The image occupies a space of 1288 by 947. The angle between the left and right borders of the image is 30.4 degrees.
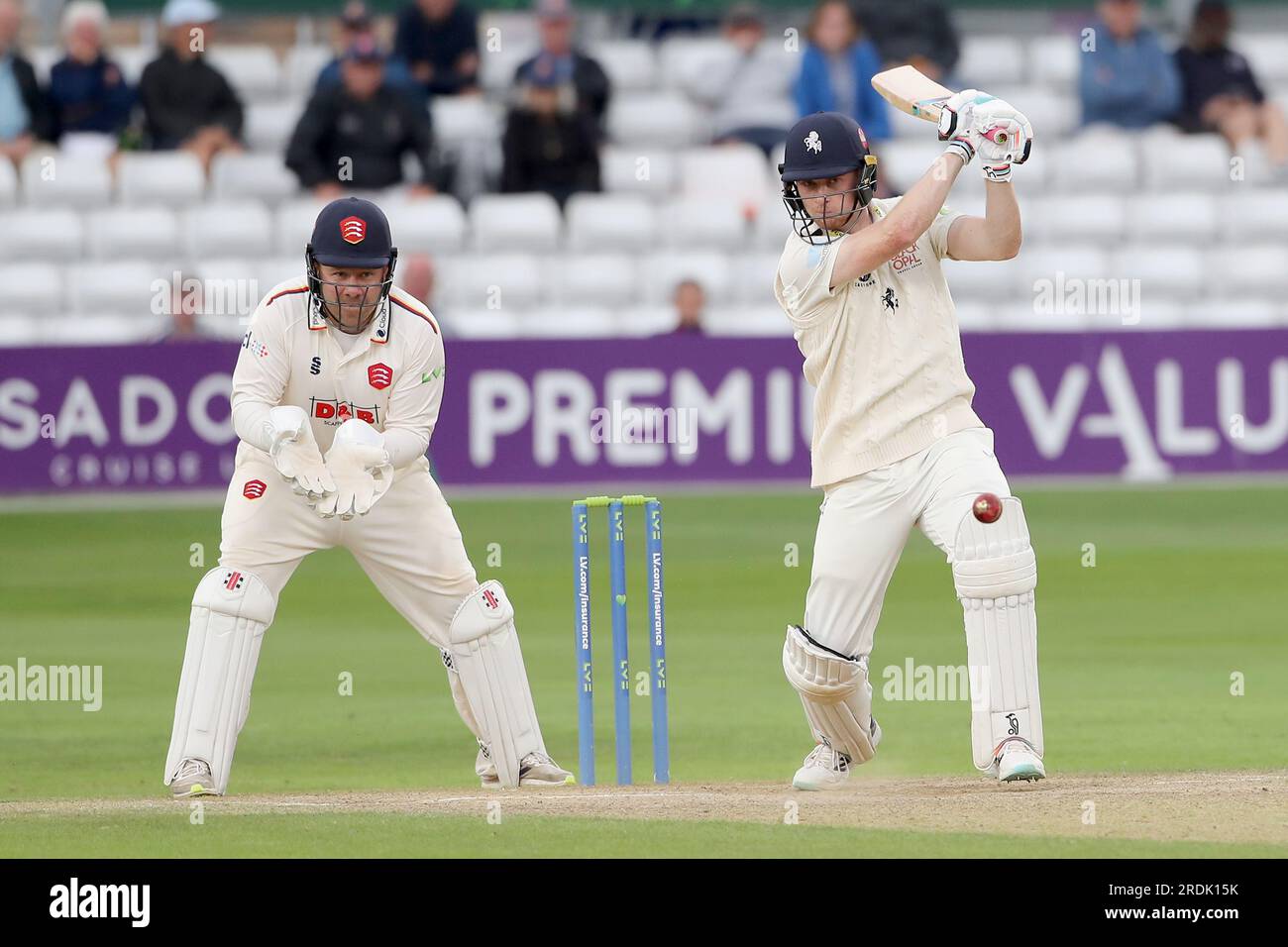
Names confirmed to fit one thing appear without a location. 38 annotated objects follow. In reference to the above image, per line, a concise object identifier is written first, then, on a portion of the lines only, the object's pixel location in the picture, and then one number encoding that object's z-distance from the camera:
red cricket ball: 6.83
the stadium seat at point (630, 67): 18.75
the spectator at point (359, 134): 16.61
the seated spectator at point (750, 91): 17.72
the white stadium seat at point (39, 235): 17.17
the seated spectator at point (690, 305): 15.61
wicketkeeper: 7.36
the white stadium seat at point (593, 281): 16.92
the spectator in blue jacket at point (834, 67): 16.95
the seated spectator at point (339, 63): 16.55
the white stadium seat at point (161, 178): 17.44
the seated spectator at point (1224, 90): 18.16
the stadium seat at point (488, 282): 16.64
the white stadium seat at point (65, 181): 17.45
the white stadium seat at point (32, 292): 16.75
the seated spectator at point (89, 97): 17.64
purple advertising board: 15.05
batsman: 6.86
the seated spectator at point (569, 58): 17.34
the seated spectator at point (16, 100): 17.44
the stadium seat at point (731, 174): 17.39
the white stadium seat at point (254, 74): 18.66
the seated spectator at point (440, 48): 18.03
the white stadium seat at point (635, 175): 17.97
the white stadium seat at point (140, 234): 17.05
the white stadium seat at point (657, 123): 18.20
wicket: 7.73
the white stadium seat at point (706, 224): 17.22
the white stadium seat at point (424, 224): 16.78
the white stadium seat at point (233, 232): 16.88
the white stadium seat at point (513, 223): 17.08
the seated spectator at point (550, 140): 16.95
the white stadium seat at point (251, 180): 17.67
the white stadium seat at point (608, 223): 17.30
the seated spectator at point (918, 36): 17.97
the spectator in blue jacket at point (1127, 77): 17.97
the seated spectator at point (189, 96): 17.45
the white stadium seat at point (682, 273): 16.83
